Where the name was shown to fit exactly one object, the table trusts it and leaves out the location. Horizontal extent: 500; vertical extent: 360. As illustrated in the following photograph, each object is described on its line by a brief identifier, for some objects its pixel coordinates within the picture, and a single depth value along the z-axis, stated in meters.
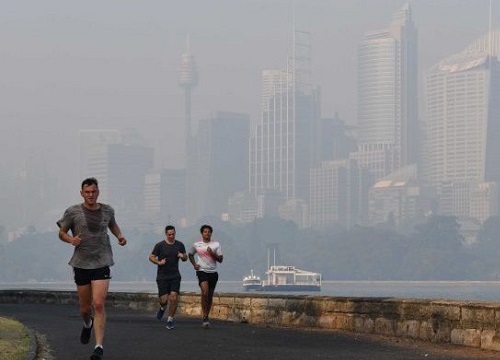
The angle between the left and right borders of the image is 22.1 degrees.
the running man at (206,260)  22.22
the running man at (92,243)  14.09
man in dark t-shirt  23.22
